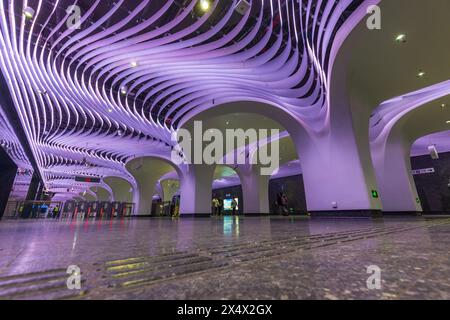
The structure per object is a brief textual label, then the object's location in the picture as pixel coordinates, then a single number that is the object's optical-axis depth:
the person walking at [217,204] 26.25
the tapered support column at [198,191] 16.47
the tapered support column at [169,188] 35.86
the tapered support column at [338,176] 9.19
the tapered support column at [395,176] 12.95
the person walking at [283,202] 16.88
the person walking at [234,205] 35.22
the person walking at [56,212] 32.08
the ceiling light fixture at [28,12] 5.94
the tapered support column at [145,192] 26.55
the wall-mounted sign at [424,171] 22.05
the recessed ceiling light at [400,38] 6.37
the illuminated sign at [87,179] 28.82
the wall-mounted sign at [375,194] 9.29
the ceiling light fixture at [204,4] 5.63
